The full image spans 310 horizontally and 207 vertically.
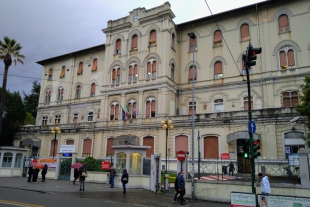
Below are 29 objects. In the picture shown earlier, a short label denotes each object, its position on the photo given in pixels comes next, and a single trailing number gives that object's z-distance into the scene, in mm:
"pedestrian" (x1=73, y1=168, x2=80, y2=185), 21534
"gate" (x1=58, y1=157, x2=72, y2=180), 24656
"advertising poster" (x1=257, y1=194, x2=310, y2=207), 8716
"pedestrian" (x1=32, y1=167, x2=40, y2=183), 21719
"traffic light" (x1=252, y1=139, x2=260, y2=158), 11766
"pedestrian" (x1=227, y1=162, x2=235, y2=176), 22125
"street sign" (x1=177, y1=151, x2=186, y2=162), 16453
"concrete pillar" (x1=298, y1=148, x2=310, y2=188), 12539
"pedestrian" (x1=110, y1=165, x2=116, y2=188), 19723
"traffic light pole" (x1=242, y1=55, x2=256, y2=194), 11375
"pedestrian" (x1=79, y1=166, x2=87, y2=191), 17438
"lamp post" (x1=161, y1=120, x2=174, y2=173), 22139
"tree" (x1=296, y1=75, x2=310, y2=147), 18159
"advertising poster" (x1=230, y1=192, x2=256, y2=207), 9562
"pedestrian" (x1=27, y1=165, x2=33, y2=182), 21909
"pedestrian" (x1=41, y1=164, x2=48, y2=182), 22825
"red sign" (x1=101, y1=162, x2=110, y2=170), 22709
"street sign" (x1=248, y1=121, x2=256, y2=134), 12049
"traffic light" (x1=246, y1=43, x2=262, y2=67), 11945
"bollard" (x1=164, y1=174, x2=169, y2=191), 17698
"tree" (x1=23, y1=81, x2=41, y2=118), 67375
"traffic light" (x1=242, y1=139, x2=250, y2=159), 12047
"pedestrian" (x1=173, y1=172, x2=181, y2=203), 14020
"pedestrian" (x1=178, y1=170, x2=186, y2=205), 13789
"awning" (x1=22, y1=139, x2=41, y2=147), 40312
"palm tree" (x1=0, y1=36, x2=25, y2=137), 32344
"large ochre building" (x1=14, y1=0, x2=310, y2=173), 27406
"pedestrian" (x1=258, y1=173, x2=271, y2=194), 11938
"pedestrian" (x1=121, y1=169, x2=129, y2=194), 17033
